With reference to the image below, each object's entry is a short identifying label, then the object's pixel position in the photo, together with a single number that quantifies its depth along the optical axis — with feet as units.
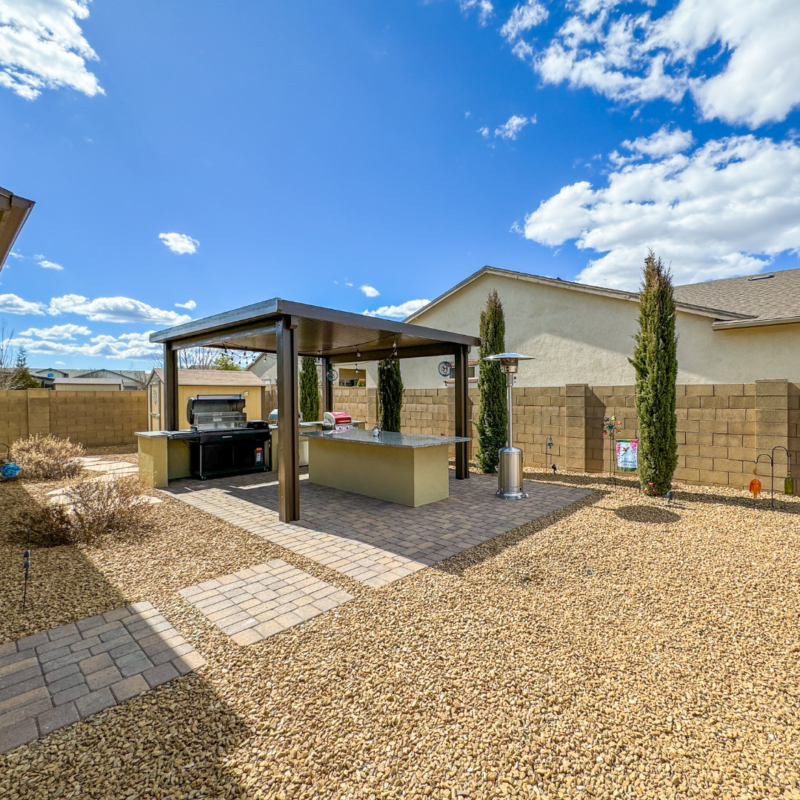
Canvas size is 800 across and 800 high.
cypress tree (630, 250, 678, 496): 21.98
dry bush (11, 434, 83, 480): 27.68
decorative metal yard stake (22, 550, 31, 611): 10.12
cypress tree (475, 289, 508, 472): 28.45
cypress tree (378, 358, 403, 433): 34.45
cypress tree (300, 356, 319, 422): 45.39
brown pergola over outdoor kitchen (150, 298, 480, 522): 17.65
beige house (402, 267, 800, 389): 23.99
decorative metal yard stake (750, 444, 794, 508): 21.07
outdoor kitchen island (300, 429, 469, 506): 20.72
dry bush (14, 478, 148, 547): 15.37
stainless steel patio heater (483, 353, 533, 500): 22.18
